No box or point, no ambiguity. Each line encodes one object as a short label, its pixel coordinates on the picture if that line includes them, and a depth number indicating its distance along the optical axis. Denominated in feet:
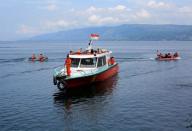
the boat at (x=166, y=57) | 282.40
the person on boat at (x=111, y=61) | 182.58
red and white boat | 129.90
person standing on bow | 129.09
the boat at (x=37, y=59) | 282.40
